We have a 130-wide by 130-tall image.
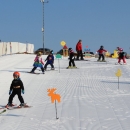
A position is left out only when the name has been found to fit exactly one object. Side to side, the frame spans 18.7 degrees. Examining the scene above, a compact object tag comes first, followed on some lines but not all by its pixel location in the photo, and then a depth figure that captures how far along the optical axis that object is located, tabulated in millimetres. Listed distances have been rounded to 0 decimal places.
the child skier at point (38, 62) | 23984
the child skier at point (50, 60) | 25984
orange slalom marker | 11391
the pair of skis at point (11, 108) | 12930
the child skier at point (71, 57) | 27461
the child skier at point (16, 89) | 13047
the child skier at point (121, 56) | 31216
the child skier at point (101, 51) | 33541
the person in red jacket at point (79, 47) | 34031
